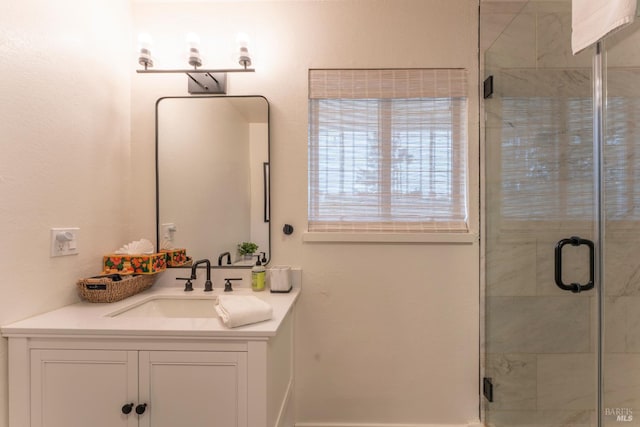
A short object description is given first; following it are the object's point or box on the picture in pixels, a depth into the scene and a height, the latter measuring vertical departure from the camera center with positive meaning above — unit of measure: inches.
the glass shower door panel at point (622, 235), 50.8 -3.7
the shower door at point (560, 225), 51.0 -2.1
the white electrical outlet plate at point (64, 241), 49.8 -4.8
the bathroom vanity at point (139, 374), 41.2 -21.7
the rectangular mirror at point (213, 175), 67.3 +8.0
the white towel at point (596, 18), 37.1 +25.0
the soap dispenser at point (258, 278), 63.9 -13.4
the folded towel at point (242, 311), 42.0 -13.6
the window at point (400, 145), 67.3 +14.6
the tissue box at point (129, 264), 59.8 -9.9
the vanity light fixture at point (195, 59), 62.6 +30.6
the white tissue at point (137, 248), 61.7 -7.1
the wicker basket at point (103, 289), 53.4 -13.3
